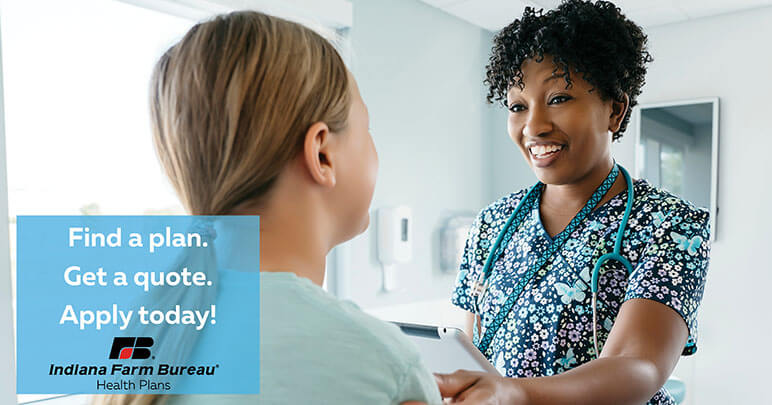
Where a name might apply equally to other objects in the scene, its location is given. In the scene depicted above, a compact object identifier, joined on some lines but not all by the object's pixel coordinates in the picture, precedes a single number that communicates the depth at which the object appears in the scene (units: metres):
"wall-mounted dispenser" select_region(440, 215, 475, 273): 2.78
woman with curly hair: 0.92
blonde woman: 0.48
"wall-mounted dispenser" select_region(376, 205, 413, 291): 2.41
